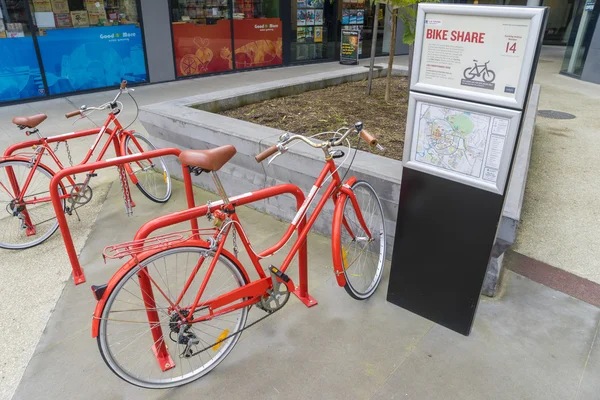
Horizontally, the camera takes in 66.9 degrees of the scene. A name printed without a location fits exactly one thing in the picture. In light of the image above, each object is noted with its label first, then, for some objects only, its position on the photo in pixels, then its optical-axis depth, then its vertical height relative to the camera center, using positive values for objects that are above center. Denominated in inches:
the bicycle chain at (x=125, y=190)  151.5 -61.8
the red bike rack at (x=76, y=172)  115.9 -47.7
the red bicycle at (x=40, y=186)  145.4 -63.2
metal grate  299.7 -75.0
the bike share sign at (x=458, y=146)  85.3 -30.1
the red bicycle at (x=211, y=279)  87.9 -60.7
